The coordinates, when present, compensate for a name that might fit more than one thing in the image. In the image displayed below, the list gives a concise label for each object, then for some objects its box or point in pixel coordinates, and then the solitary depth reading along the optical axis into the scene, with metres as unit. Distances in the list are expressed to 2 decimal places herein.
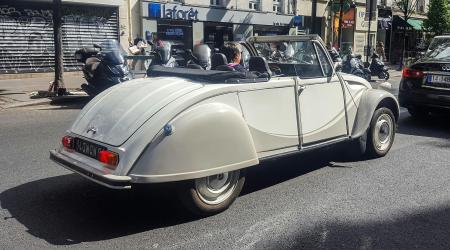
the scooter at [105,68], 10.14
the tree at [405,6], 26.41
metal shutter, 16.55
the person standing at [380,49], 27.73
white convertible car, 3.75
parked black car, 8.09
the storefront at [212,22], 20.44
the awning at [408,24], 34.88
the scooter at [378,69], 20.11
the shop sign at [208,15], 20.27
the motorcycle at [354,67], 17.83
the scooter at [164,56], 10.52
